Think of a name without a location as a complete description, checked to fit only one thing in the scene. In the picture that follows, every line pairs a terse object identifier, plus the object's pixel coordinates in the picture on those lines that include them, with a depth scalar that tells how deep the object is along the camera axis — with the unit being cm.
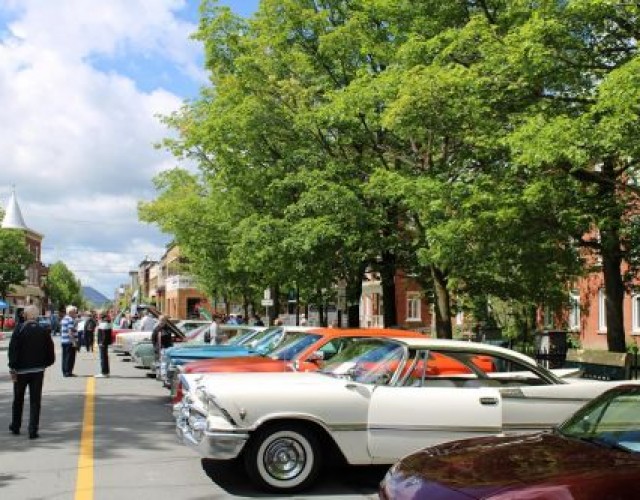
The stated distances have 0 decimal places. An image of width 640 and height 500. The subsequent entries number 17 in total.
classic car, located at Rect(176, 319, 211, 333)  2548
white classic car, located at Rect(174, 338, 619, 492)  688
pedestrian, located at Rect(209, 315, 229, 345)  1900
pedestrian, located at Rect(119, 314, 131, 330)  3291
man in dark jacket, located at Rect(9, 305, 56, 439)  977
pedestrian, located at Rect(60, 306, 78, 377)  1933
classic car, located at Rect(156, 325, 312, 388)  1295
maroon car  396
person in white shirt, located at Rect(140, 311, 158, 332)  2601
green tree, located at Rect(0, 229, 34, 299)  6066
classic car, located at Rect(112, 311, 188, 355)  2447
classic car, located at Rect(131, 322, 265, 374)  1951
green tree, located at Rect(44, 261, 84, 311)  12219
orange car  1037
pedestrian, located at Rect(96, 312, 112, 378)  1939
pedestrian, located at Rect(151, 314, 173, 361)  1689
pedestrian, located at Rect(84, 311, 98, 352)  3052
